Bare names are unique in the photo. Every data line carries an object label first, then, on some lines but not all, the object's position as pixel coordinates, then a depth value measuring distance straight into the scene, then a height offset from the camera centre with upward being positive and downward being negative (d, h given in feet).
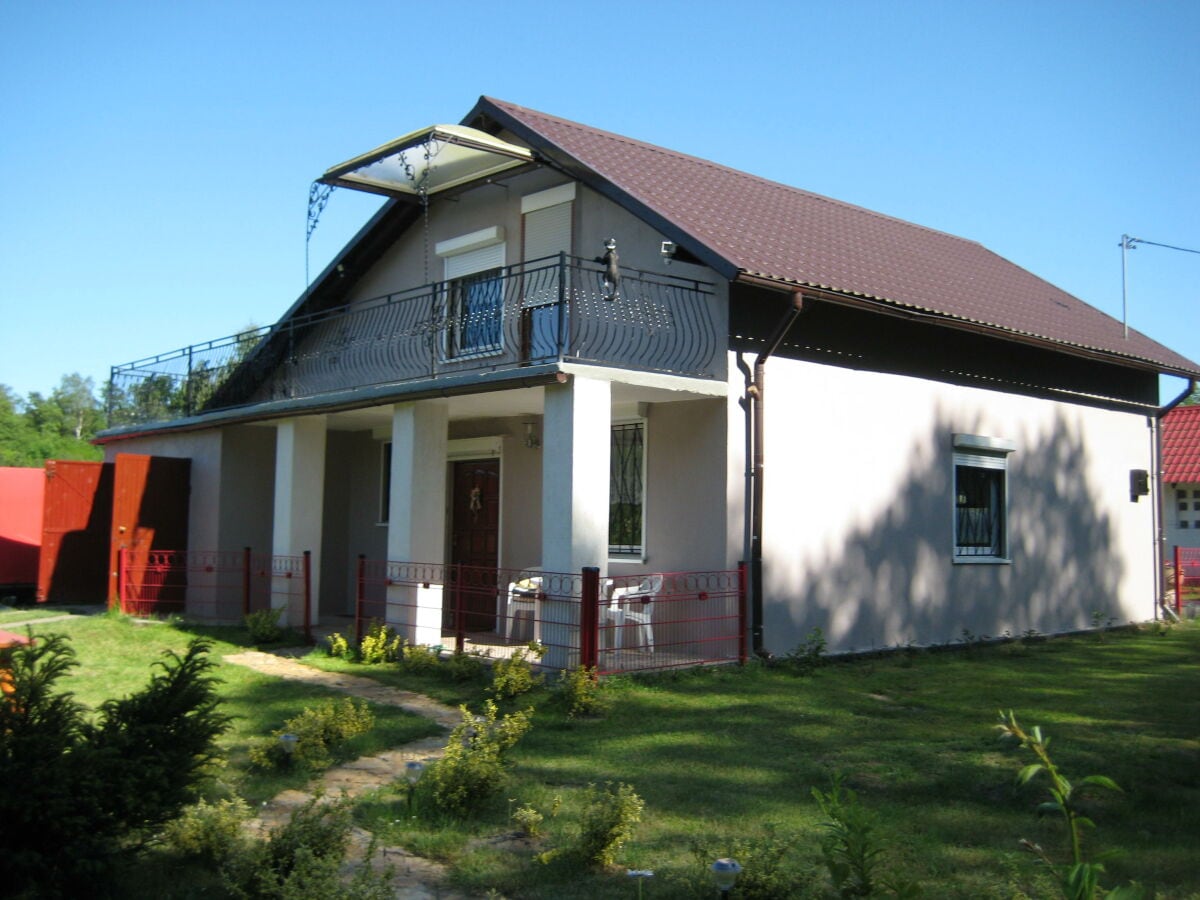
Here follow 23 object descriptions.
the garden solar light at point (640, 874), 15.90 -4.57
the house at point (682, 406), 36.63 +5.39
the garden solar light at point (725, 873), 15.24 -4.30
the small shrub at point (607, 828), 17.87 -4.37
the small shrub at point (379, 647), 37.37 -3.23
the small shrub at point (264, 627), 41.81 -2.90
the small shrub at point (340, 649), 38.73 -3.42
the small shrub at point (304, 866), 15.14 -4.48
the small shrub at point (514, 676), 30.63 -3.41
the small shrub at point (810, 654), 36.06 -3.26
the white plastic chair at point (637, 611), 35.45 -1.87
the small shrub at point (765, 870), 15.75 -4.55
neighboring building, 87.66 +5.32
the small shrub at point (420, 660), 35.19 -3.44
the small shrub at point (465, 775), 20.74 -4.17
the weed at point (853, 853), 14.10 -3.89
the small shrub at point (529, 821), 19.74 -4.72
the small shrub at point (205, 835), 18.21 -4.65
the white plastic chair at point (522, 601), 37.82 -1.74
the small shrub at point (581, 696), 28.86 -3.68
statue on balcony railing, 35.27 +8.85
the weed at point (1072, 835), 11.61 -3.02
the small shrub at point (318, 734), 24.02 -4.14
